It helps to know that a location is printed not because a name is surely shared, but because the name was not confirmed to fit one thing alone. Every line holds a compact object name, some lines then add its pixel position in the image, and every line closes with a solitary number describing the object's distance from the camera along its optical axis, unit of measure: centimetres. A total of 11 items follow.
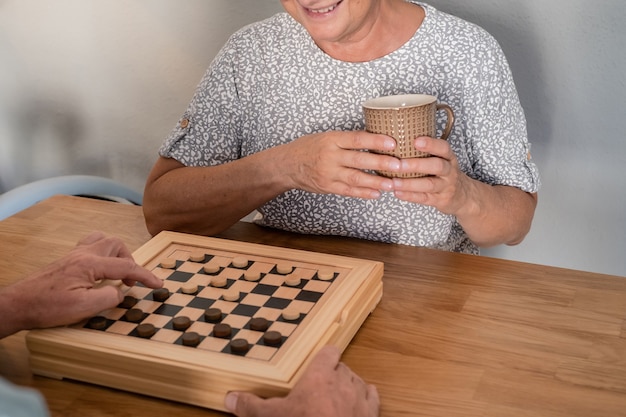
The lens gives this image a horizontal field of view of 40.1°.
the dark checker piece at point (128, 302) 133
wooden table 118
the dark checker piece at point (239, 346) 120
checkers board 117
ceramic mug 137
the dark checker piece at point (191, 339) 122
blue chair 223
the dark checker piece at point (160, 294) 135
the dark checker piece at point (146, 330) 124
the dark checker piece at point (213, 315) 128
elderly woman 168
